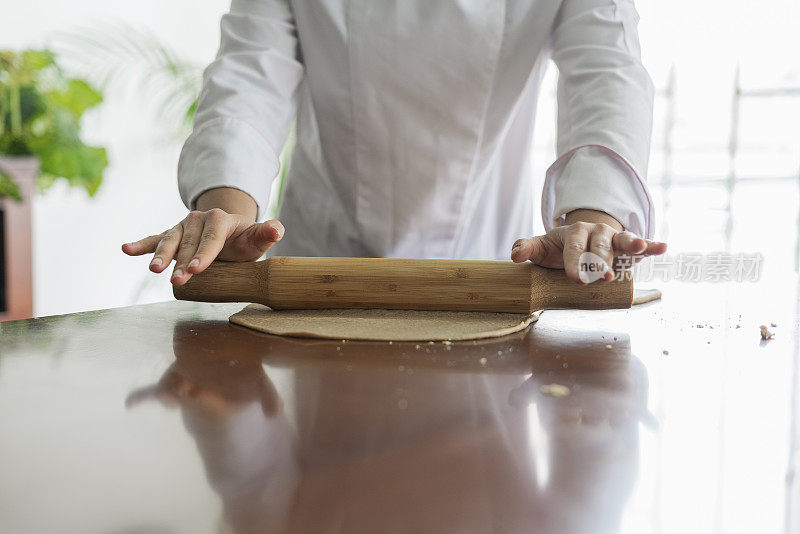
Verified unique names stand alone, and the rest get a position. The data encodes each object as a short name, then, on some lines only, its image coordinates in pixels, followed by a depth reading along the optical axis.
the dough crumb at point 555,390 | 0.39
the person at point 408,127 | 0.88
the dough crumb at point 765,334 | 0.62
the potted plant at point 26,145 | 1.83
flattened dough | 0.59
